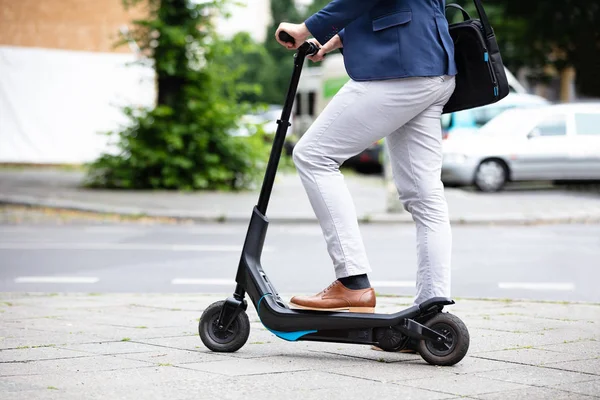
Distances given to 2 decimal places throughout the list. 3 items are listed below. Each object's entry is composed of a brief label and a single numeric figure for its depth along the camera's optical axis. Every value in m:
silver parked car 19.39
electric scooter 4.12
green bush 17.48
